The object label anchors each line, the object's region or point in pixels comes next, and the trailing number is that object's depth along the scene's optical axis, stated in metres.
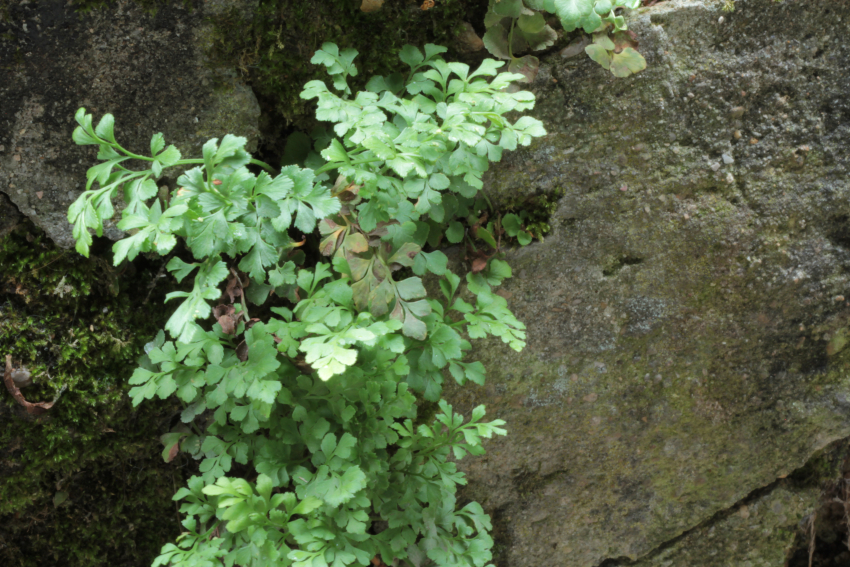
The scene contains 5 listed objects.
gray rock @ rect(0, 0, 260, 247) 1.93
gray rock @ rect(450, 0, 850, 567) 2.30
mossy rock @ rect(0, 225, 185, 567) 2.07
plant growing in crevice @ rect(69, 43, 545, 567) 1.67
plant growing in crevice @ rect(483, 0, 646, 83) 2.04
